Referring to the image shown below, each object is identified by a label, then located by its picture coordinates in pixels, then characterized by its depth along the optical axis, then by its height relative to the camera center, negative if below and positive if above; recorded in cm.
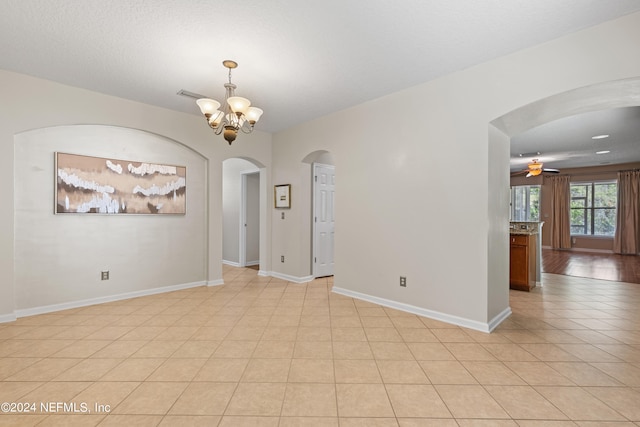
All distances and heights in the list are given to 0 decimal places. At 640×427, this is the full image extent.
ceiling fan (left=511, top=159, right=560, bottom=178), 676 +107
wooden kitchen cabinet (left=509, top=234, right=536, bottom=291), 435 -75
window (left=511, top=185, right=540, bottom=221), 1011 +38
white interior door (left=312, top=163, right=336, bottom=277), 534 -10
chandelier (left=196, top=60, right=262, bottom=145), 284 +105
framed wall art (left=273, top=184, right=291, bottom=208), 521 +33
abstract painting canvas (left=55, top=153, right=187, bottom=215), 360 +37
